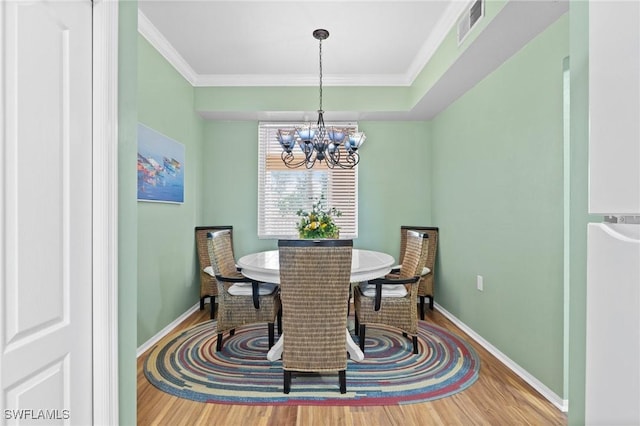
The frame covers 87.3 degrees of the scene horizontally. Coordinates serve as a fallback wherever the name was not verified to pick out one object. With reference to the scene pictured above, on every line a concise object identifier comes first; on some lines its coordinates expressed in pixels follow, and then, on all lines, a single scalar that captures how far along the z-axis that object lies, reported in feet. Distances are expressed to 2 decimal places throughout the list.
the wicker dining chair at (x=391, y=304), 8.29
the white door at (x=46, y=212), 2.76
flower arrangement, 9.43
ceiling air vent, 7.16
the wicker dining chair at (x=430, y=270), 12.07
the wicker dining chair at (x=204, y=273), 11.97
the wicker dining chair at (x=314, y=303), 6.27
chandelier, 9.08
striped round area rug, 6.86
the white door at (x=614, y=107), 1.91
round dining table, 7.57
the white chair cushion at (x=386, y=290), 8.44
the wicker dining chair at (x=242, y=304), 8.38
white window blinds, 14.20
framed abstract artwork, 8.86
